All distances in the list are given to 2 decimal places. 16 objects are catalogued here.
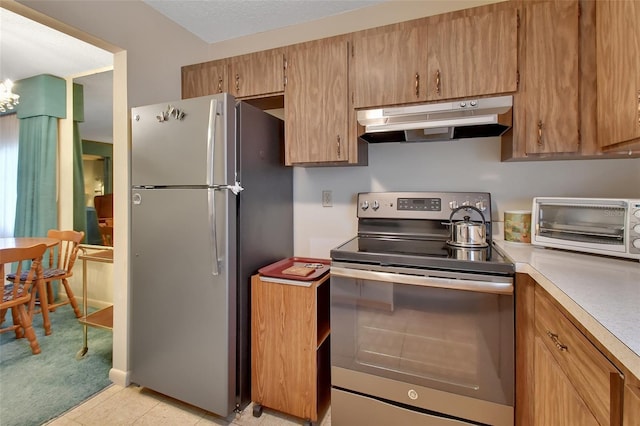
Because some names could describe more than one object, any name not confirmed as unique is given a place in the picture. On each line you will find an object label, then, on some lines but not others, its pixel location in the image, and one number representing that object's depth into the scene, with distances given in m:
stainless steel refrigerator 1.60
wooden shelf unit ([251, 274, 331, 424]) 1.58
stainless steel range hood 1.50
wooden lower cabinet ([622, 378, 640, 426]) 0.60
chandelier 2.86
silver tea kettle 1.61
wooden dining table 2.59
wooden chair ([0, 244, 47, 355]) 2.17
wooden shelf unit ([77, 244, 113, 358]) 2.11
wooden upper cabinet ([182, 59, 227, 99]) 2.18
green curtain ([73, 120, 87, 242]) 3.53
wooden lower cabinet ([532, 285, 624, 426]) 0.69
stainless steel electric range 1.26
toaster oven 1.23
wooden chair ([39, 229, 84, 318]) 2.94
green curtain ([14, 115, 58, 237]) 3.37
